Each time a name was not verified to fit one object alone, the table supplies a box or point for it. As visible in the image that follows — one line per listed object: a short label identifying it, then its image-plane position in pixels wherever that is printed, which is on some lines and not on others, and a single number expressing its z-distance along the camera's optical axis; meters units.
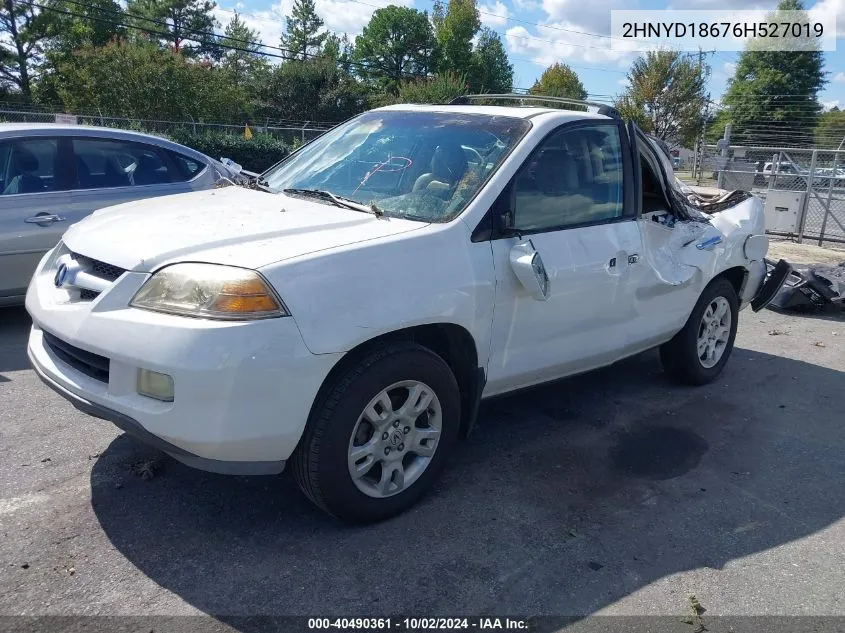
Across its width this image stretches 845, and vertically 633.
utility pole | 45.30
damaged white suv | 2.76
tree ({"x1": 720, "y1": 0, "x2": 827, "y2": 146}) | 57.89
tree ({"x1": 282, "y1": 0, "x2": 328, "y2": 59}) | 68.62
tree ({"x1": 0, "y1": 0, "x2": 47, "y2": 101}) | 46.44
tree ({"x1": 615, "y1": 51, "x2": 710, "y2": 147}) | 45.53
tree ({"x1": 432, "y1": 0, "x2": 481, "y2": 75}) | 64.19
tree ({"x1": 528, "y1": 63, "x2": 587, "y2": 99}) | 63.56
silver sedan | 5.72
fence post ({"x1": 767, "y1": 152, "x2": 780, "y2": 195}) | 13.63
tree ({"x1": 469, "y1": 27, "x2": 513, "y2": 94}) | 66.69
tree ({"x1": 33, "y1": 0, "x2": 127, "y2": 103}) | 46.06
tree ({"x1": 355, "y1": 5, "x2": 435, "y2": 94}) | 68.88
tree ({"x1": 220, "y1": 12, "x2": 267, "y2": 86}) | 52.20
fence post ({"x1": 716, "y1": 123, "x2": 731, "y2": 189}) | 14.48
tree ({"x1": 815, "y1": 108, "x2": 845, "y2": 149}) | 59.69
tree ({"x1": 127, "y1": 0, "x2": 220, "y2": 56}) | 57.41
